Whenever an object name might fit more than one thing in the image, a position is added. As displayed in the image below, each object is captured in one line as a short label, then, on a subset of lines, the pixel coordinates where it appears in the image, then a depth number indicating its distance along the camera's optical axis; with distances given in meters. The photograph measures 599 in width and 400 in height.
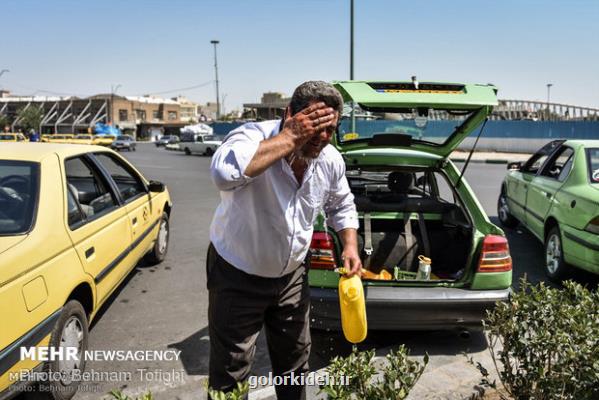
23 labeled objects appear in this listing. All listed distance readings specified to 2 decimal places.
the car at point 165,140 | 47.43
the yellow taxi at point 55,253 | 2.31
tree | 66.56
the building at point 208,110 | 102.44
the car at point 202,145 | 29.33
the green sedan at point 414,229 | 3.25
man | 1.75
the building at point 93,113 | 71.62
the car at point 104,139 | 38.11
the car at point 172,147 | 40.56
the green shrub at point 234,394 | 1.46
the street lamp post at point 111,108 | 71.69
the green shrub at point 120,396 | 1.42
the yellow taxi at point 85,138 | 38.44
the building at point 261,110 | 42.91
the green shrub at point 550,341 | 2.02
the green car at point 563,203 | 4.37
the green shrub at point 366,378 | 1.80
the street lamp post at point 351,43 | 16.03
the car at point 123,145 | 39.75
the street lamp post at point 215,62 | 40.66
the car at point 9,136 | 24.62
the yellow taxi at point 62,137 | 36.67
